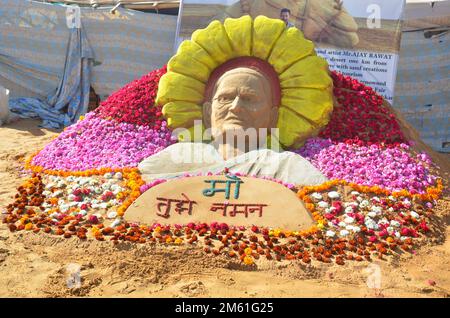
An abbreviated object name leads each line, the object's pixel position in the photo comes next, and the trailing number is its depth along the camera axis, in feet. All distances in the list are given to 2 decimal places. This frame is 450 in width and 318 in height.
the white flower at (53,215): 13.72
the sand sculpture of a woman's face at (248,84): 17.93
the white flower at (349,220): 13.41
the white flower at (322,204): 14.19
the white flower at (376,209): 13.94
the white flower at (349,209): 13.94
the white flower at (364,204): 14.19
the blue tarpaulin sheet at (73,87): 31.01
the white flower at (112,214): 13.76
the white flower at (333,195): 14.60
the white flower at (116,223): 13.17
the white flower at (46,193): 15.44
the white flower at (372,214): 13.66
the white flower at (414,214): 13.89
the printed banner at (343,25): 27.68
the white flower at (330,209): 13.96
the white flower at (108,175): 16.07
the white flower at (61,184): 15.91
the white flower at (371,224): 13.21
